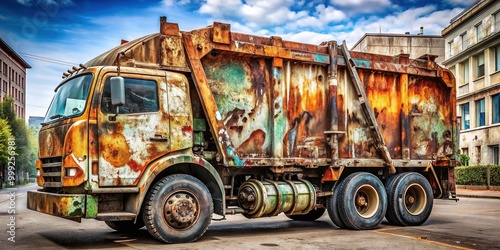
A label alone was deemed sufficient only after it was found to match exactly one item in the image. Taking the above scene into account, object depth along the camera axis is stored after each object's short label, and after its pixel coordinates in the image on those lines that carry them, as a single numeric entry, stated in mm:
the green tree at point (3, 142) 38275
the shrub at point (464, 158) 37025
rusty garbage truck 7980
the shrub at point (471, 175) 31658
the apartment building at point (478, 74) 37406
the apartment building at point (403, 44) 54500
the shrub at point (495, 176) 30562
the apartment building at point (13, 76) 65450
